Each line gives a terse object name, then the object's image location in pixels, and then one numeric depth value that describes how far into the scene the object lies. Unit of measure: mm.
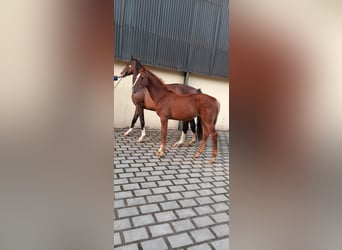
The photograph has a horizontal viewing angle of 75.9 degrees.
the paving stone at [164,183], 2260
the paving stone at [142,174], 2486
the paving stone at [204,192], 2094
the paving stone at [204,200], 1903
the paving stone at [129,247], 1252
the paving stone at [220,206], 1791
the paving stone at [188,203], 1826
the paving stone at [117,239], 1292
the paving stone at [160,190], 2057
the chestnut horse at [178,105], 3283
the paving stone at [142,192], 1986
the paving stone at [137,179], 2307
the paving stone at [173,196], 1947
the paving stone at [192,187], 2207
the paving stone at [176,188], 2131
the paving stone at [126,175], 2408
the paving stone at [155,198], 1877
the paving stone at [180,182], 2322
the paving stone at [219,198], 1982
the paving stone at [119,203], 1745
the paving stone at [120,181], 2210
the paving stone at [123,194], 1900
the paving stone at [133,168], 2614
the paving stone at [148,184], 2183
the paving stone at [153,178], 2388
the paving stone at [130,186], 2100
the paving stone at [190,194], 2011
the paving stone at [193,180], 2401
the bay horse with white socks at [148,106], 4238
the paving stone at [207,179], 2464
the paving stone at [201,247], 1286
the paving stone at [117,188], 2041
